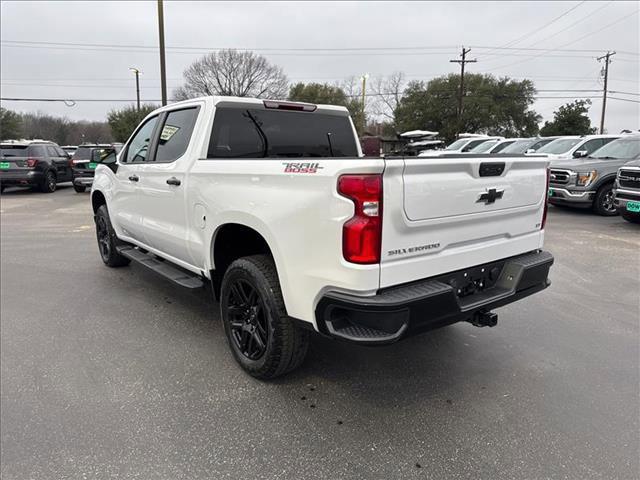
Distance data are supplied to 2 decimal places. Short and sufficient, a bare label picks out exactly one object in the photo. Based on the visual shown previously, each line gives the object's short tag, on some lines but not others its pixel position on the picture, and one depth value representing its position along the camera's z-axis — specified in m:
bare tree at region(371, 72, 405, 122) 62.72
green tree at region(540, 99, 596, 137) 36.75
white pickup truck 2.42
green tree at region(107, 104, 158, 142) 44.28
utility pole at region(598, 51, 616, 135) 47.56
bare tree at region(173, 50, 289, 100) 50.41
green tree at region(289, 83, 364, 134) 48.22
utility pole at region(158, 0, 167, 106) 18.59
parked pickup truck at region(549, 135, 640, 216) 10.66
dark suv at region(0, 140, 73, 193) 15.87
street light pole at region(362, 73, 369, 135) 49.00
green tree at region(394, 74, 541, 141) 50.16
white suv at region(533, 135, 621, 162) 12.43
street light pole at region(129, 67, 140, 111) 38.69
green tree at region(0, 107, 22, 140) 56.95
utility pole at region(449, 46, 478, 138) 43.62
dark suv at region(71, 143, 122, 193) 16.34
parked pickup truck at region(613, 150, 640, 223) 8.73
